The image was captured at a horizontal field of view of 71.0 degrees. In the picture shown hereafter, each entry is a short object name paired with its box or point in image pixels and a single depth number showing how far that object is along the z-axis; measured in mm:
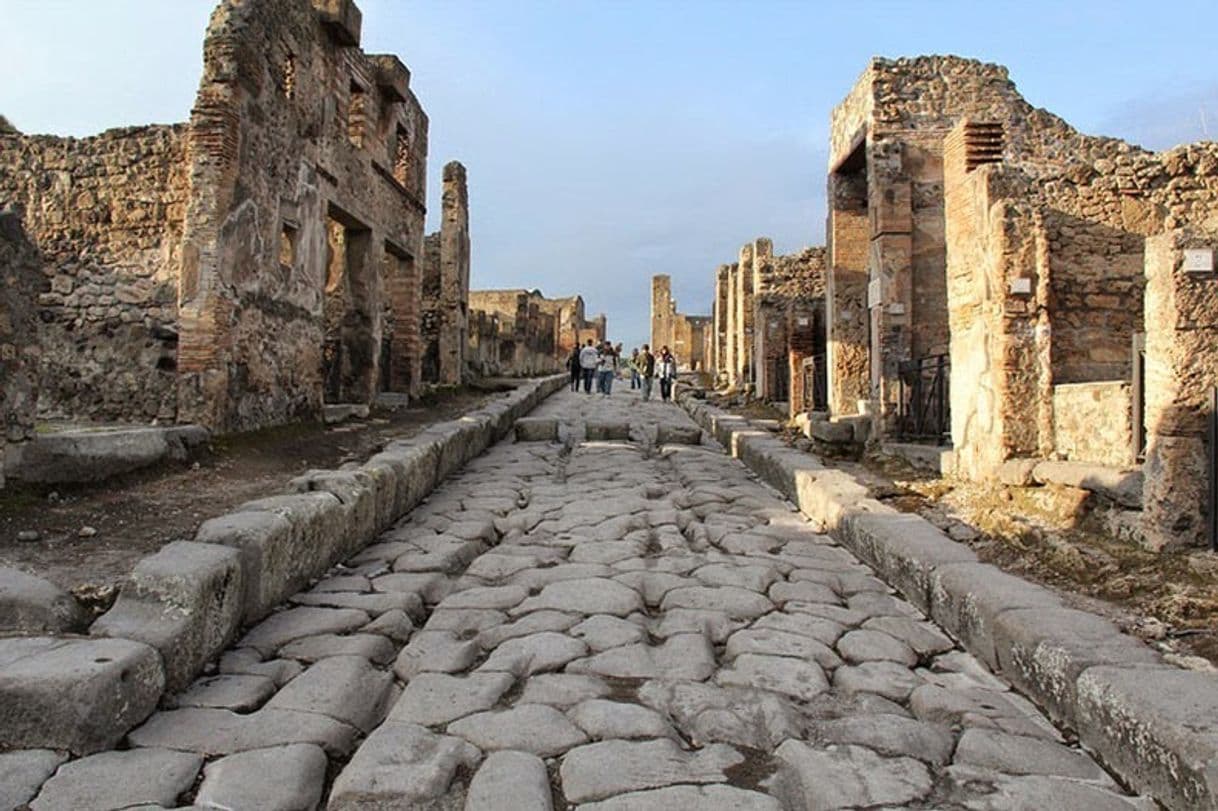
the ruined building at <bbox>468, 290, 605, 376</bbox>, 28266
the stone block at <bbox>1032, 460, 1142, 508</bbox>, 4875
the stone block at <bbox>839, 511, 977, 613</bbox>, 3992
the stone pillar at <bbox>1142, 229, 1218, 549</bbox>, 4352
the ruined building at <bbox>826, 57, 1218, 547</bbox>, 4445
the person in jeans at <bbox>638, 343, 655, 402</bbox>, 21266
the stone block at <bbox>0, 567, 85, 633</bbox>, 2865
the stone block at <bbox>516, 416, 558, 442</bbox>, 11305
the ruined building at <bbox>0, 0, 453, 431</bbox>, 8125
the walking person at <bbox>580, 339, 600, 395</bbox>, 22719
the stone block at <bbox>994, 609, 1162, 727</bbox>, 2664
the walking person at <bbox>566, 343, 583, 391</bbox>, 24922
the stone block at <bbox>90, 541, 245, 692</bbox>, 2787
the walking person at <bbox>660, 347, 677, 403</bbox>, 22406
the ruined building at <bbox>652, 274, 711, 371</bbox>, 48281
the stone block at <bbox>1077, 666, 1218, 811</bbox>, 2041
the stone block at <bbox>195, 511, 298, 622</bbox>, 3562
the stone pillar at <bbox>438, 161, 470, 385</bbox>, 19203
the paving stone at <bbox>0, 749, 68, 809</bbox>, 2057
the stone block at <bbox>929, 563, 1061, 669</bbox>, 3244
